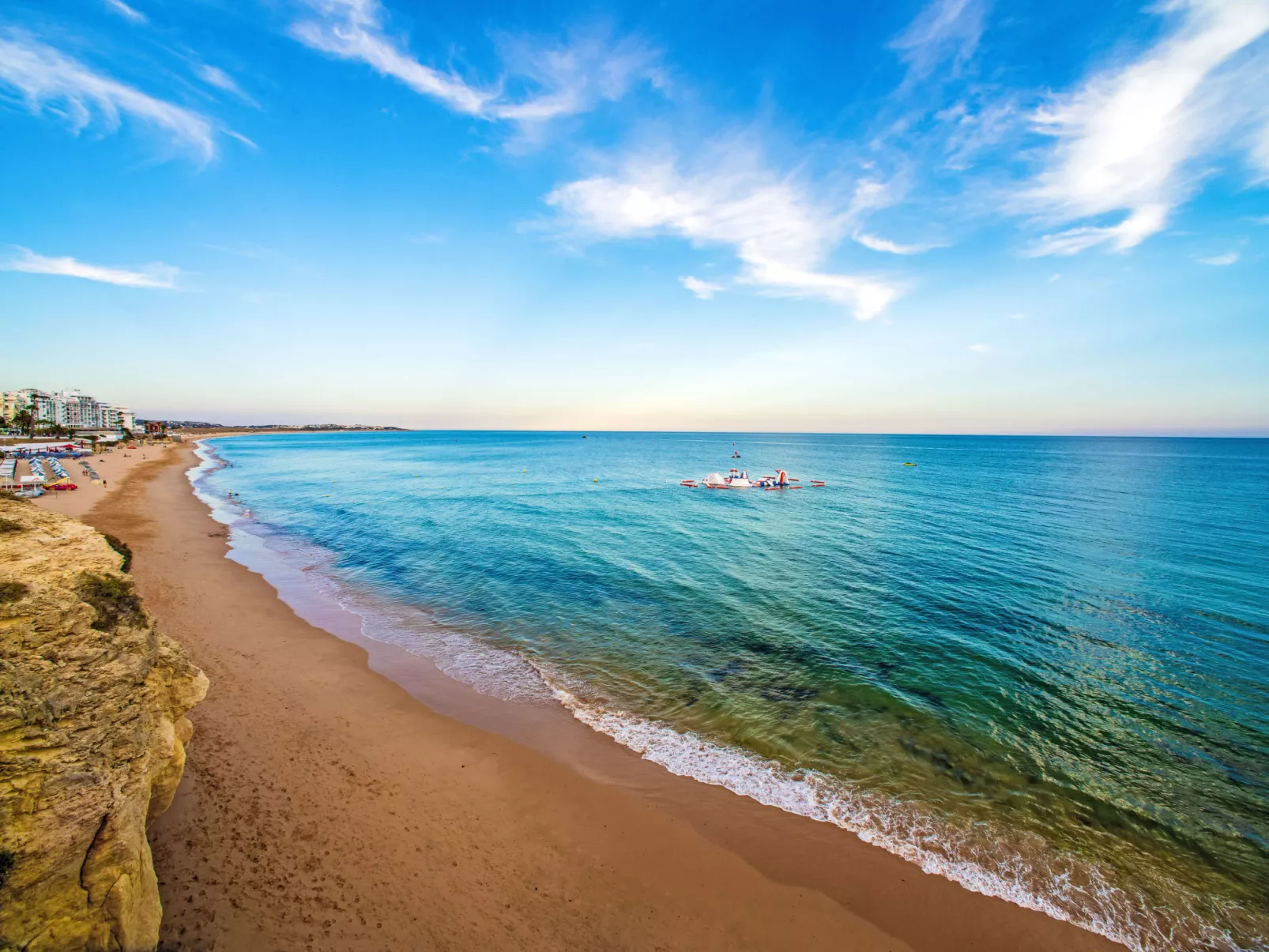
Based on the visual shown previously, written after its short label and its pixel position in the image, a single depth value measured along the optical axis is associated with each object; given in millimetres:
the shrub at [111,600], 5262
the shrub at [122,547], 7160
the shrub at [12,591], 4551
